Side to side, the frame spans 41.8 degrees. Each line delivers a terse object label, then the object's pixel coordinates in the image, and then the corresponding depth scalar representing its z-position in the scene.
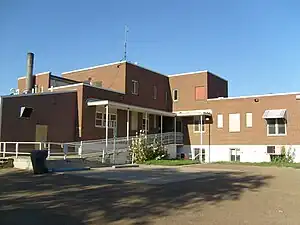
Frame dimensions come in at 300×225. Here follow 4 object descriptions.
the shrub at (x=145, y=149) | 28.61
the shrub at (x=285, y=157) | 31.19
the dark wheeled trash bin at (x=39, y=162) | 18.28
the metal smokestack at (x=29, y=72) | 36.28
